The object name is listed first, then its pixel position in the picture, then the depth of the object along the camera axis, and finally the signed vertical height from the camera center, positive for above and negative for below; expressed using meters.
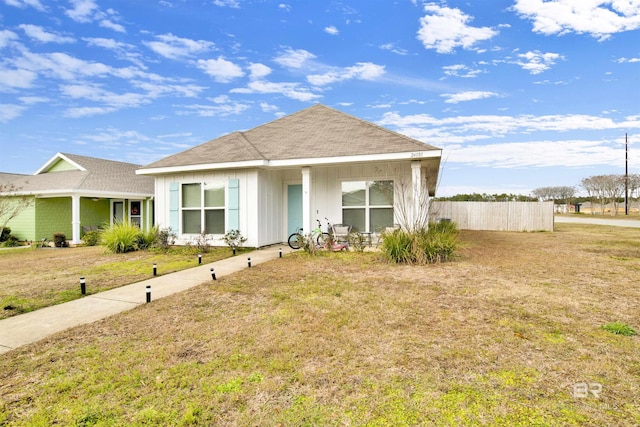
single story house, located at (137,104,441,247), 10.04 +1.03
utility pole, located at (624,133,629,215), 35.87 +5.78
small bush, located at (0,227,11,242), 15.21 -0.98
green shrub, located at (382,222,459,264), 7.67 -0.91
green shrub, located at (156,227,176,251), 10.80 -0.90
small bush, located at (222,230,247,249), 10.31 -0.88
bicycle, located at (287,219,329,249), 9.57 -0.85
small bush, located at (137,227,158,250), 11.20 -0.94
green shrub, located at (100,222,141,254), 10.62 -0.87
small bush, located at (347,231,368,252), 9.31 -0.90
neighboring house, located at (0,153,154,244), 14.84 +0.85
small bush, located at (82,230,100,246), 14.22 -1.16
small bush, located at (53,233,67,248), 14.06 -1.19
